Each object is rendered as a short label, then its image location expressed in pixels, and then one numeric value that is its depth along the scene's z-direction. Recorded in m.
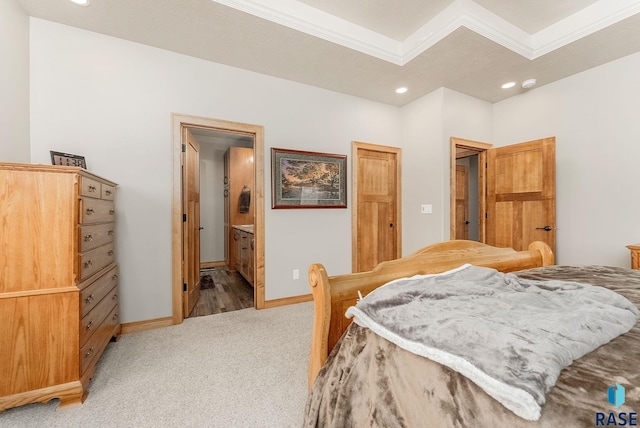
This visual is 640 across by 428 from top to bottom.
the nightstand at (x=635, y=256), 2.32
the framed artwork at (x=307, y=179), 3.10
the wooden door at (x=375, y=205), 3.62
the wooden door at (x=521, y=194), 3.10
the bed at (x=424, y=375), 0.58
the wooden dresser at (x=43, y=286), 1.40
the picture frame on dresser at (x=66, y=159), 2.05
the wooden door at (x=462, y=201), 4.94
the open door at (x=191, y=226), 2.75
